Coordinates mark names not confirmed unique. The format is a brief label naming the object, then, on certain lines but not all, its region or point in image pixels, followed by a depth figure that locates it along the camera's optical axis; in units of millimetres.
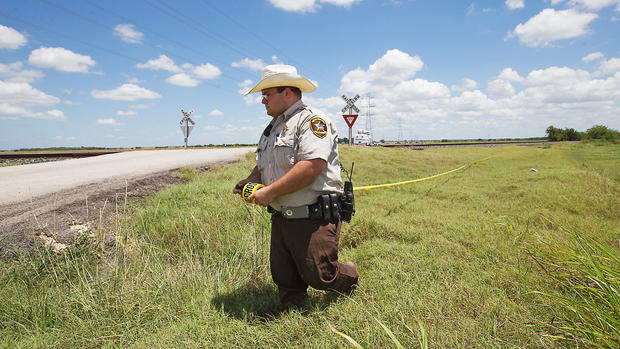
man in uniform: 2088
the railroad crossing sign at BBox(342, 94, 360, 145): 38094
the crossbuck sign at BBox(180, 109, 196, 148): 23438
